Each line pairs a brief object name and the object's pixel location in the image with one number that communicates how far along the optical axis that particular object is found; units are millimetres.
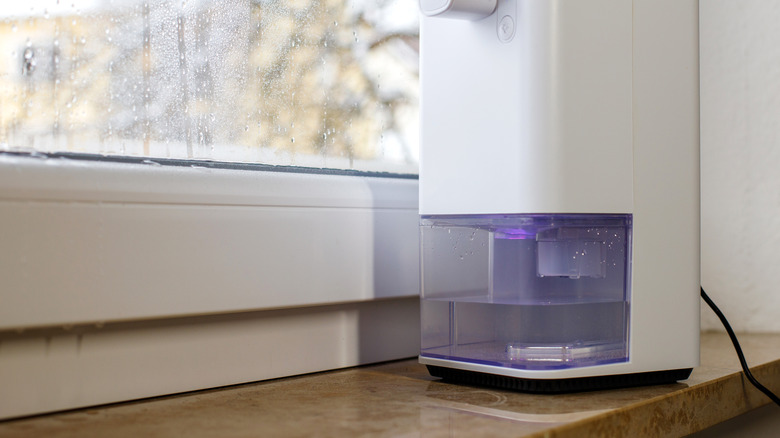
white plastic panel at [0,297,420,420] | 484
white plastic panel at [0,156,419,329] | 478
